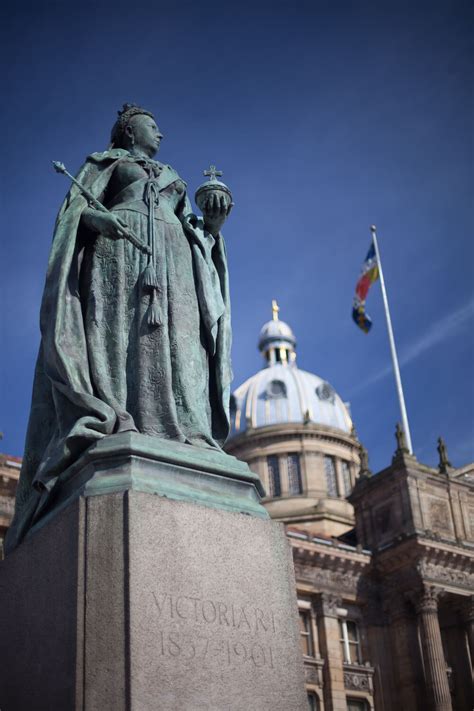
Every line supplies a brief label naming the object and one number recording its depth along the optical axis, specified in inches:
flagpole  1833.2
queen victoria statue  200.8
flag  1955.0
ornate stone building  1584.6
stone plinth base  155.6
